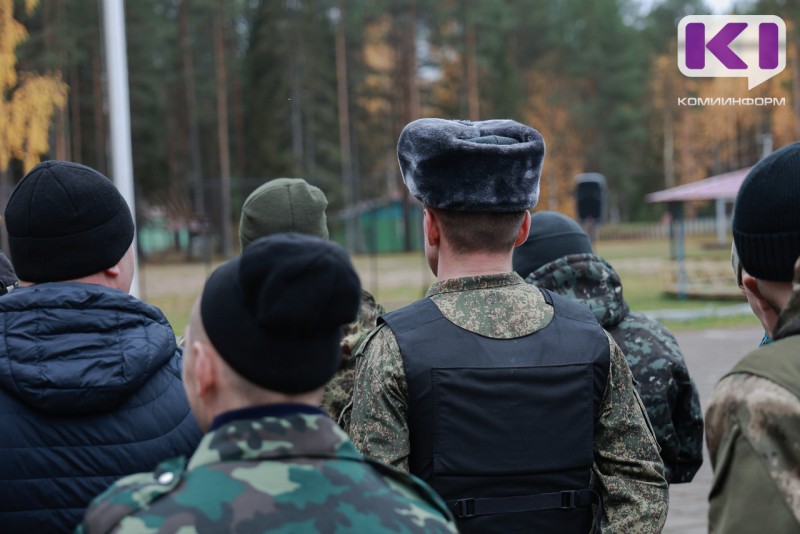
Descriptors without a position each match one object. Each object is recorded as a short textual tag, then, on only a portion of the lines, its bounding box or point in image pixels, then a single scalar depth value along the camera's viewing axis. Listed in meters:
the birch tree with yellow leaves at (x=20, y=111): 13.95
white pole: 10.69
